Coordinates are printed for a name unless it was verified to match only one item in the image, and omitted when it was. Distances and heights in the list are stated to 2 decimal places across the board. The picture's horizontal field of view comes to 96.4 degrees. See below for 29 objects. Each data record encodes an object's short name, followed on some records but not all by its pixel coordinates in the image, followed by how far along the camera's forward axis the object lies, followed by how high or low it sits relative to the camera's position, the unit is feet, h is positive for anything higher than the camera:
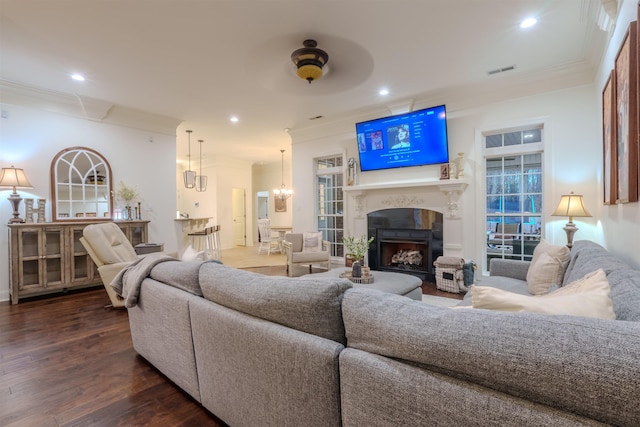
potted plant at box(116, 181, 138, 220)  15.30 +1.12
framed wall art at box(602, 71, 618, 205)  7.69 +1.89
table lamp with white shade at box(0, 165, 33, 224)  11.82 +1.47
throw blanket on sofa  6.59 -1.50
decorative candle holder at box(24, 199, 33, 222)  12.64 +0.32
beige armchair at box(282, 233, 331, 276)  16.12 -2.25
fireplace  14.69 -1.55
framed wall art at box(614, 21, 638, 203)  5.73 +2.03
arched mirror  13.87 +1.56
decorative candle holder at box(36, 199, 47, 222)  13.09 +0.32
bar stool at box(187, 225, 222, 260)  20.39 -1.90
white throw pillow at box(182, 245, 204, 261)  8.30 -1.21
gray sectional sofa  2.00 -1.42
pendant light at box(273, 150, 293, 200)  29.58 +2.17
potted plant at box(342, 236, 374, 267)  10.41 -1.37
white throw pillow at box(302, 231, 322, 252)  17.04 -1.74
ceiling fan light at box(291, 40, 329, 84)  9.50 +5.22
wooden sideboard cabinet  11.86 -1.94
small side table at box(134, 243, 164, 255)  13.50 -1.57
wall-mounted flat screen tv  13.97 +3.77
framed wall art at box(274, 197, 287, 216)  31.32 +1.02
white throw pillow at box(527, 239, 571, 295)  7.04 -1.52
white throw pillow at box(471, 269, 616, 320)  2.87 -0.99
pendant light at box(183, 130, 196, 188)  21.04 +2.72
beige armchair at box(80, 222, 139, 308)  10.83 -1.46
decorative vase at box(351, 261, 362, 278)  9.86 -2.00
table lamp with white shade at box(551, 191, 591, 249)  10.34 -0.03
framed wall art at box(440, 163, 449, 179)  14.06 +1.97
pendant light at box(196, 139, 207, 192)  23.14 +2.83
